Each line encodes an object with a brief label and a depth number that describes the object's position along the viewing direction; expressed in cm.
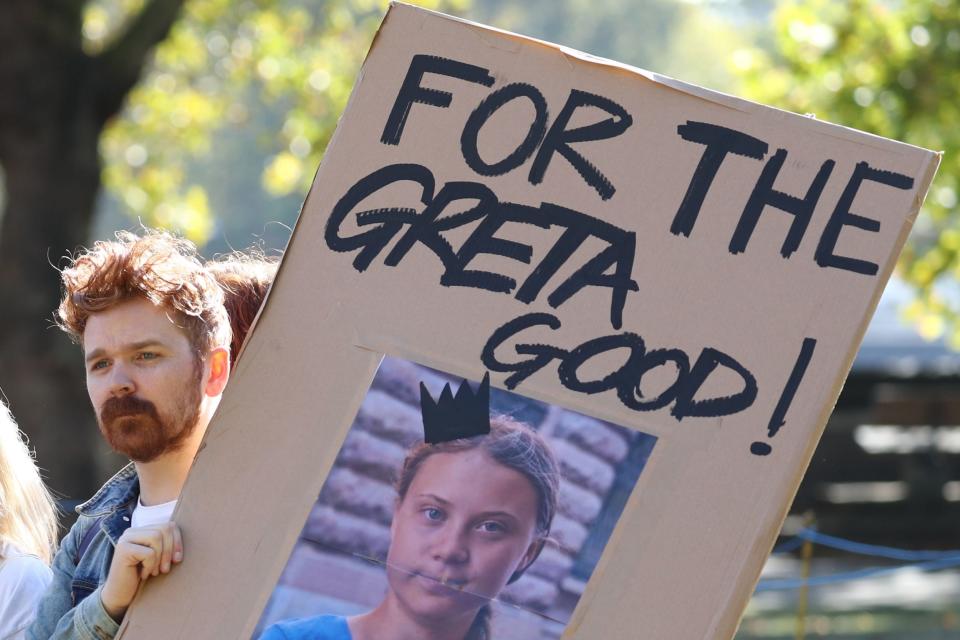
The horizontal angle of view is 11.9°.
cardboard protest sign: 488
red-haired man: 500
